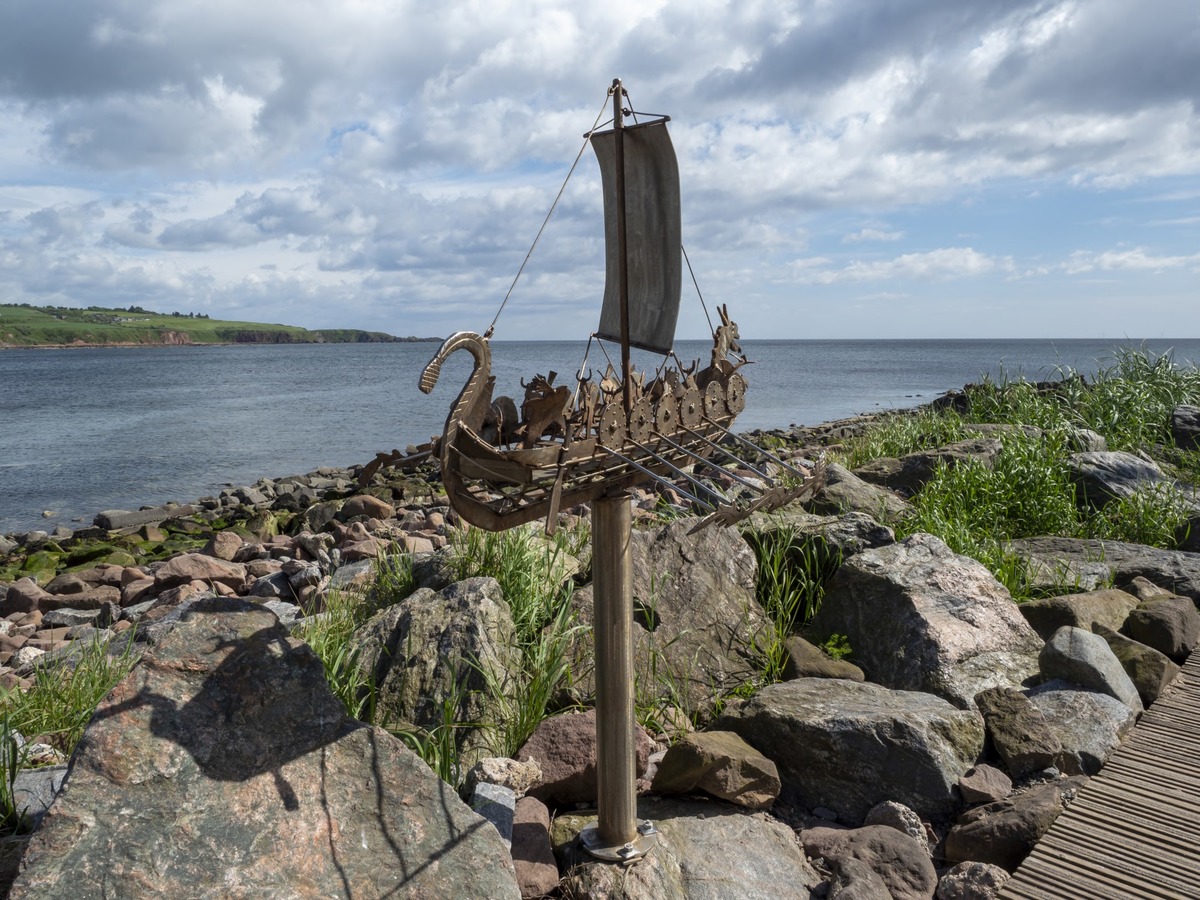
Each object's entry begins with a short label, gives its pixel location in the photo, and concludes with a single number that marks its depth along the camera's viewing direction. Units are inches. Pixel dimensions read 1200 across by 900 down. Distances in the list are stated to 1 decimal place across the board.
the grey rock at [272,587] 366.6
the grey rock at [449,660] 193.8
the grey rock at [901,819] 184.9
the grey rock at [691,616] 227.3
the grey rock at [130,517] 651.5
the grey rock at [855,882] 159.9
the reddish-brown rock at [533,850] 156.9
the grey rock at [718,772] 179.9
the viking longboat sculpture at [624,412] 124.9
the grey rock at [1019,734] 205.0
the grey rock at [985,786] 192.7
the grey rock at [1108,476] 382.0
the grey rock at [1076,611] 261.3
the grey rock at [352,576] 285.6
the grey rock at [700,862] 157.2
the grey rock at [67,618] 390.9
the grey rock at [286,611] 297.6
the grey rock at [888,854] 168.2
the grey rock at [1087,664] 225.9
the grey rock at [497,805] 154.3
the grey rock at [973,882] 160.9
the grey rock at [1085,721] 207.0
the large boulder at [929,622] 231.8
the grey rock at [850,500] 338.3
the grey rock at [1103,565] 298.8
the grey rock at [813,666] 231.0
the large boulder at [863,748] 193.0
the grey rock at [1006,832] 176.4
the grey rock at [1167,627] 256.4
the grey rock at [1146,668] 237.5
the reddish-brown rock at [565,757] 181.9
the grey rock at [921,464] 414.0
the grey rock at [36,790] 158.1
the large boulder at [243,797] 119.6
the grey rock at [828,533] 275.3
